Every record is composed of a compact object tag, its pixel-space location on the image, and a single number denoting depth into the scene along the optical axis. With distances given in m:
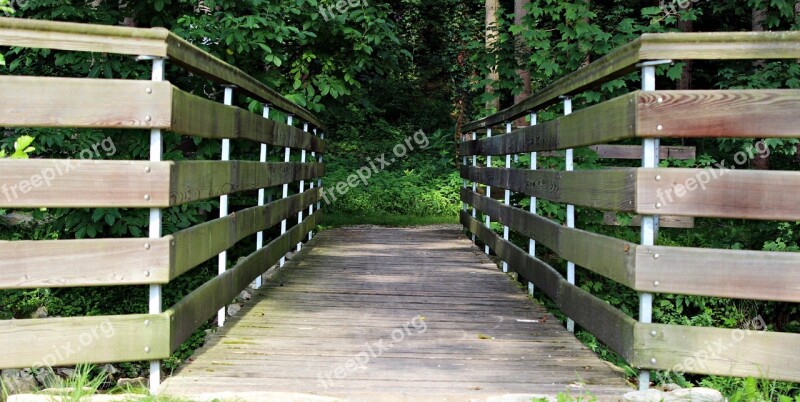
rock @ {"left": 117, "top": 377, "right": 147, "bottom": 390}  3.33
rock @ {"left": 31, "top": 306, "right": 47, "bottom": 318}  8.09
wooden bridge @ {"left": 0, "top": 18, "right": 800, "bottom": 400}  2.91
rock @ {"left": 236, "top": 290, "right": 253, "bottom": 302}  5.29
